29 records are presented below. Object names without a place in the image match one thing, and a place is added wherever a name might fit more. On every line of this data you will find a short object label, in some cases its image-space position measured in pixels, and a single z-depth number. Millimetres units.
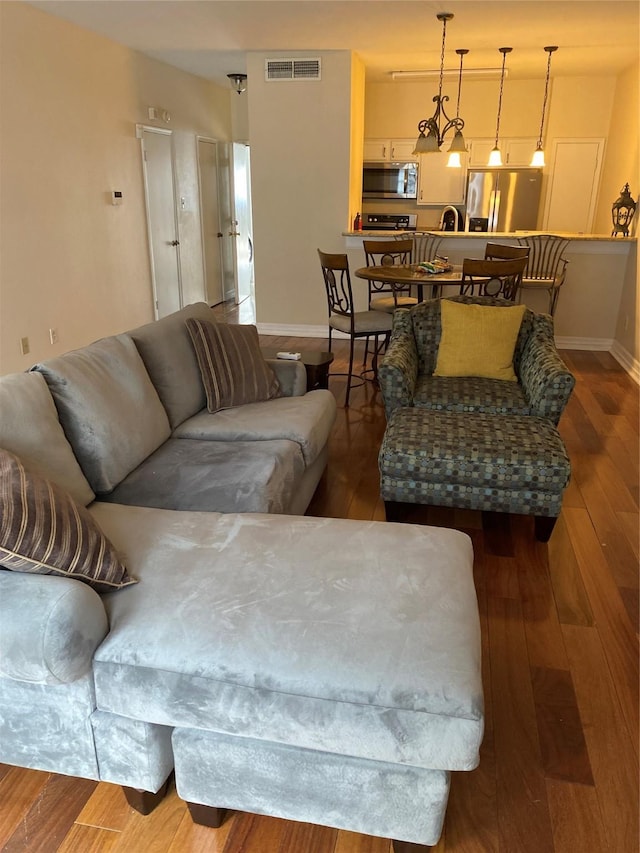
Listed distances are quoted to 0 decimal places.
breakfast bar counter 5660
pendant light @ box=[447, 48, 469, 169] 5359
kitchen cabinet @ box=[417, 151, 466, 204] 7508
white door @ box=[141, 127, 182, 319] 6176
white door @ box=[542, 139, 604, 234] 6981
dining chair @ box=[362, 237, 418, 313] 4773
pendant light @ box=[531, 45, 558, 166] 5785
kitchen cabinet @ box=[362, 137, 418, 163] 7469
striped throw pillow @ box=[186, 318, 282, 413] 2842
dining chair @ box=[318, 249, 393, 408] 4375
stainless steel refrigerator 7176
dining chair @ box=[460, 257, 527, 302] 4348
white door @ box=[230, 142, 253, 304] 8383
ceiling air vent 5621
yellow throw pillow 3348
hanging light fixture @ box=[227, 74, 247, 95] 6789
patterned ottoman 2467
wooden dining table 4418
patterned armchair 2959
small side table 3391
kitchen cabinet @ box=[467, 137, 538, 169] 7164
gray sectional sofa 1236
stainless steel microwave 7547
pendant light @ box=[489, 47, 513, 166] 5855
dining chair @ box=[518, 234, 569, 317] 5293
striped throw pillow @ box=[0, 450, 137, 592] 1327
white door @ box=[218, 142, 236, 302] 7938
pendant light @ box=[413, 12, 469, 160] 5054
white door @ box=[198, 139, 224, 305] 7371
